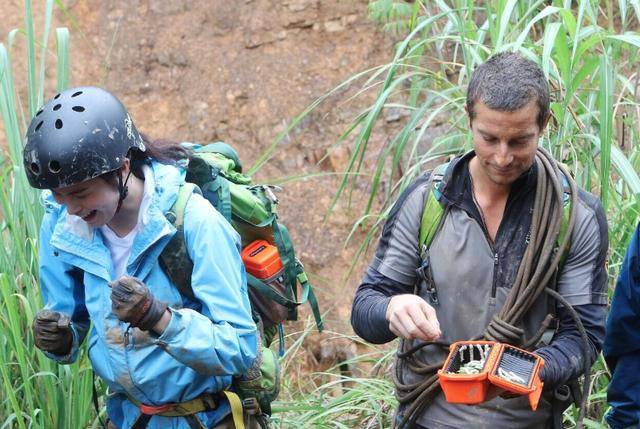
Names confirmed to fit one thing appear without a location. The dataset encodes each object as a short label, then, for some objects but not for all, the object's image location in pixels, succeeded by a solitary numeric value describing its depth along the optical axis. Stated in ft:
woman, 8.34
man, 8.12
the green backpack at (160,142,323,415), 9.23
